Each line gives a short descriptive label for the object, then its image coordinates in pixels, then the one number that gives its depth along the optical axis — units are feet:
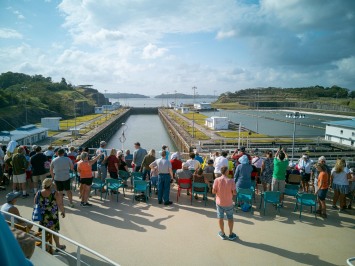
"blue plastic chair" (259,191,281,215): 21.99
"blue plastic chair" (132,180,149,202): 24.03
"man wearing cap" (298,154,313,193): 27.55
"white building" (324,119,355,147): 107.30
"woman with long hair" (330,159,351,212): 23.36
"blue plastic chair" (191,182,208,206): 23.67
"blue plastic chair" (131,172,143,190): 27.01
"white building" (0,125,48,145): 76.95
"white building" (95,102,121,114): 309.98
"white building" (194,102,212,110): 376.87
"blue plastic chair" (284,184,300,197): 24.34
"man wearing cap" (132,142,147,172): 28.27
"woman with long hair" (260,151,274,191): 25.72
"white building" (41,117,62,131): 140.26
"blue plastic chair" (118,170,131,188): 27.27
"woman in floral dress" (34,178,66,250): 15.04
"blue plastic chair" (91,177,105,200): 25.07
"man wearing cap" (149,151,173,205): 23.41
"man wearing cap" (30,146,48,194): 23.88
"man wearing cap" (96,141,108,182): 26.55
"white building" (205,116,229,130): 159.12
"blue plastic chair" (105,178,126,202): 24.53
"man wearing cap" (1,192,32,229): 14.29
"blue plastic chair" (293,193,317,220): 22.09
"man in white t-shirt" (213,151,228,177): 24.98
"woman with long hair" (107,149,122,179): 26.05
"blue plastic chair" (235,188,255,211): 22.16
